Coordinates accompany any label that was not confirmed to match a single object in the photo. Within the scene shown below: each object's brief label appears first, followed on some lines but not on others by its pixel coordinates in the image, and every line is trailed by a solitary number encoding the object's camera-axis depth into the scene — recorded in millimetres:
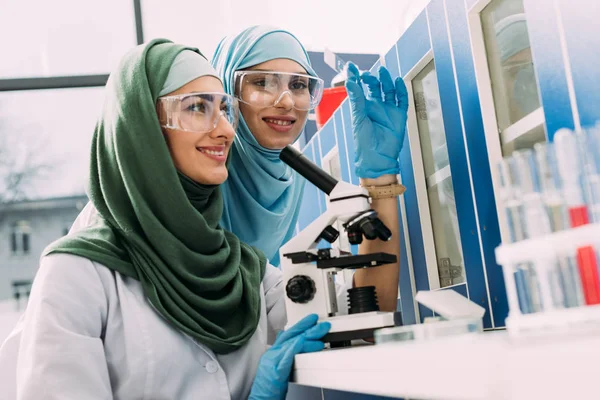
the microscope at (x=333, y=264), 1456
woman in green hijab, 1467
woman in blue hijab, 1747
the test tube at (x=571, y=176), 824
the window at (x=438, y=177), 1734
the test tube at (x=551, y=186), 846
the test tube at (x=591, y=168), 810
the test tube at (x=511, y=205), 893
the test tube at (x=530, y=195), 863
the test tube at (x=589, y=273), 793
